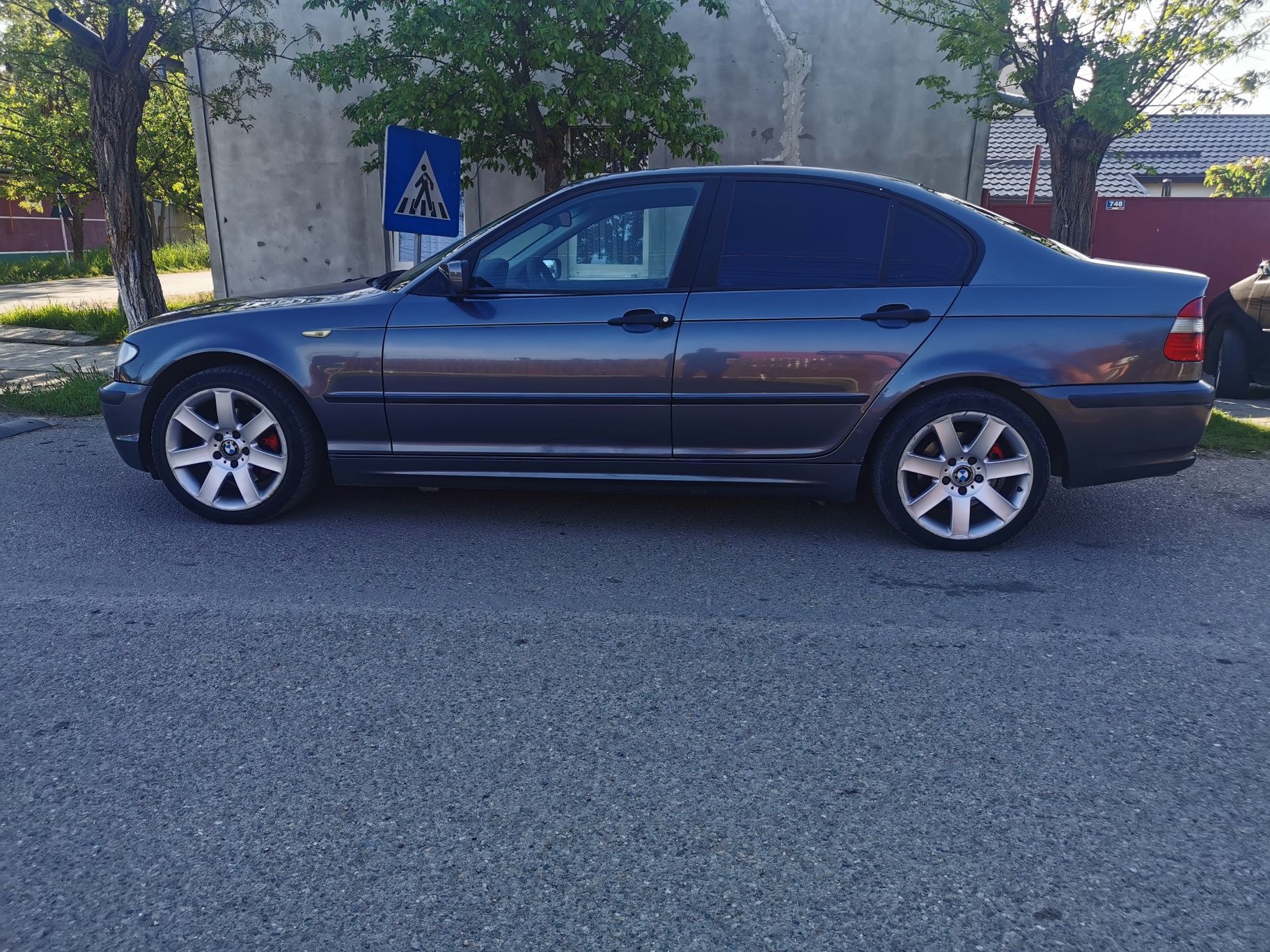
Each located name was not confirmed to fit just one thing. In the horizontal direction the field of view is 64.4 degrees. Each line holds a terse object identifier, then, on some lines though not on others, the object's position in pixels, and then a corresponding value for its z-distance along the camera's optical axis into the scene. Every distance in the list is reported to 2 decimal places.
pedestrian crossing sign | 6.76
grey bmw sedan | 4.33
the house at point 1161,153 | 27.58
